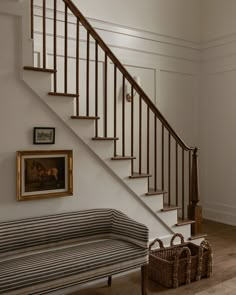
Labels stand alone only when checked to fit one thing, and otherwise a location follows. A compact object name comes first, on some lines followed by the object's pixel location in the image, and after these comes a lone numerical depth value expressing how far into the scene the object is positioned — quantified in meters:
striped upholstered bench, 2.70
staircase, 3.35
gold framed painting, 3.19
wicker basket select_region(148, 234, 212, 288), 3.55
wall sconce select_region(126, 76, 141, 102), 5.38
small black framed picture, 3.26
